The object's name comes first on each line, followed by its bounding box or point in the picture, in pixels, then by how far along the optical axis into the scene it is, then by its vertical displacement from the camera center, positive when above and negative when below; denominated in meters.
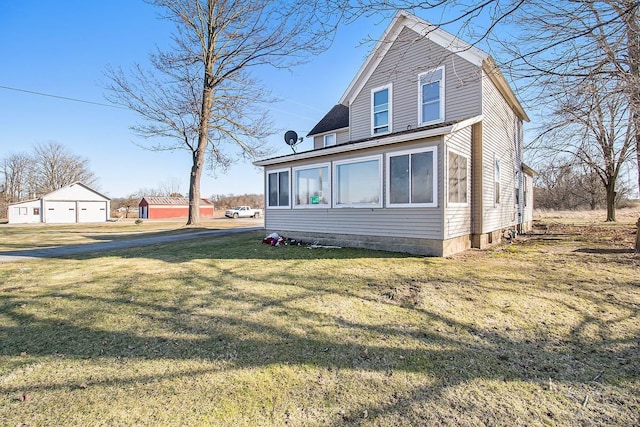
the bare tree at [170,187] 72.68 +5.70
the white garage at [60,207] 38.34 +0.51
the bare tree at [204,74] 18.16 +8.41
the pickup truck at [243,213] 45.30 -0.35
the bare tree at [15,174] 49.94 +6.06
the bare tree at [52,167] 48.66 +7.11
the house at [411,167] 8.02 +1.32
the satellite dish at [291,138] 14.41 +3.40
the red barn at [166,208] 47.66 +0.45
